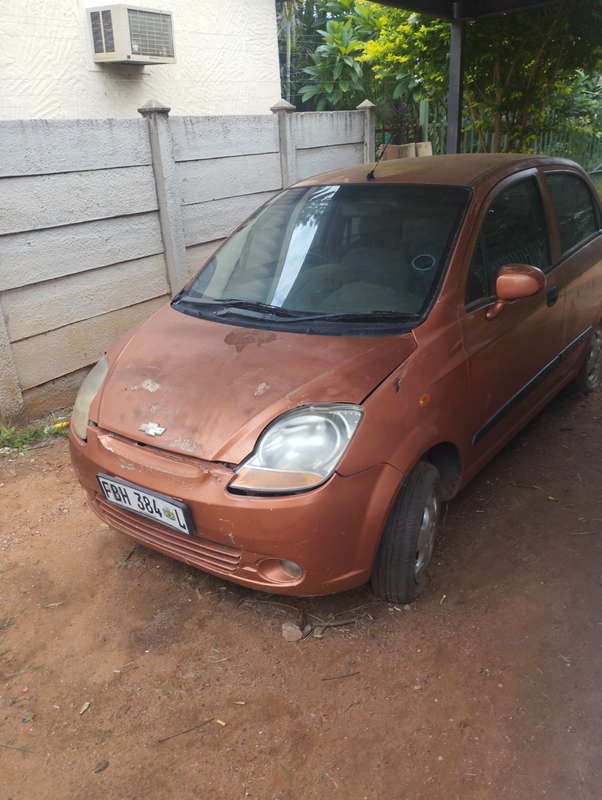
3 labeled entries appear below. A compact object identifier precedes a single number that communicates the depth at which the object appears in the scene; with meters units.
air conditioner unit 6.79
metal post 5.90
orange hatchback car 2.15
